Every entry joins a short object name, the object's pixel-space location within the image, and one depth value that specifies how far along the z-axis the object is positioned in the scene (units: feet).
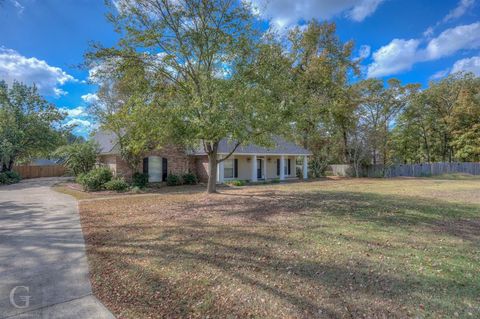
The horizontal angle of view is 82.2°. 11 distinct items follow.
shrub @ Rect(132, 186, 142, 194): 50.39
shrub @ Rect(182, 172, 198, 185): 64.85
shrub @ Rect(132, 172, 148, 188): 56.44
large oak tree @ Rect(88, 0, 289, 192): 33.42
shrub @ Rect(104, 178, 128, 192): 51.11
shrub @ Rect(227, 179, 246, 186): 63.82
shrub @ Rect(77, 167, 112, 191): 51.29
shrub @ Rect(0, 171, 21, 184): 71.61
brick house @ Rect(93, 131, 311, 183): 61.16
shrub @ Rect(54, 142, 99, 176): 60.06
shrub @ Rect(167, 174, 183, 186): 61.87
